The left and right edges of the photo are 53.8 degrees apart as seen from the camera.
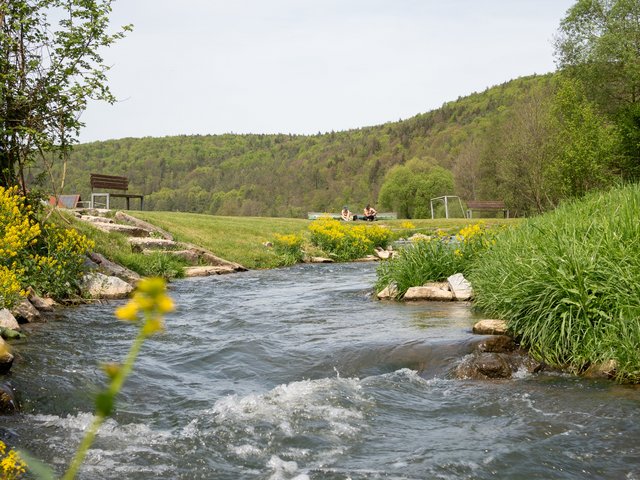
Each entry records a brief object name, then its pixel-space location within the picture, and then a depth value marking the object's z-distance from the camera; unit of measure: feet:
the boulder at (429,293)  32.63
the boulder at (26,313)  26.30
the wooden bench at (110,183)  83.97
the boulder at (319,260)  63.65
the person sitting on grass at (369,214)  106.85
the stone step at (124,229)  50.54
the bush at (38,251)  28.04
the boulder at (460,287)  32.12
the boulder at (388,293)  34.86
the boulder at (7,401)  15.53
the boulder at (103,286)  34.54
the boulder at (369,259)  65.69
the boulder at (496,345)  20.77
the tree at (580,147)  96.63
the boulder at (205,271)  49.37
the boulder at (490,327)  22.74
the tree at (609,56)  110.32
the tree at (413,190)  207.21
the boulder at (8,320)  23.29
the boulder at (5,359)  18.15
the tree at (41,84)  32.94
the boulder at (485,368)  19.01
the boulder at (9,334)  22.41
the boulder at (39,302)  29.19
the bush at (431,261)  34.86
